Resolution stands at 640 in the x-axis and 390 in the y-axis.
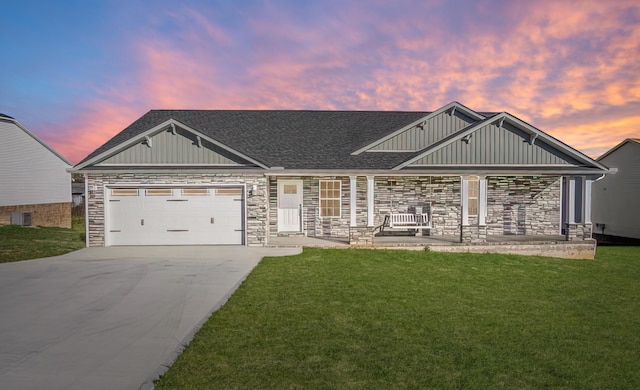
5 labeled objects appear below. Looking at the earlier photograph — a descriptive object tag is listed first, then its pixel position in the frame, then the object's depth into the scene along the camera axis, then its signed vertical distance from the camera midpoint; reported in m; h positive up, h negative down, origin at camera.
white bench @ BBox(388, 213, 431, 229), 14.63 -1.42
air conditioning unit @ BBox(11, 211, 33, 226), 24.78 -2.20
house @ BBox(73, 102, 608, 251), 13.84 +0.03
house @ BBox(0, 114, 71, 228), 24.89 +0.35
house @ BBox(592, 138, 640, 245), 21.33 -0.66
